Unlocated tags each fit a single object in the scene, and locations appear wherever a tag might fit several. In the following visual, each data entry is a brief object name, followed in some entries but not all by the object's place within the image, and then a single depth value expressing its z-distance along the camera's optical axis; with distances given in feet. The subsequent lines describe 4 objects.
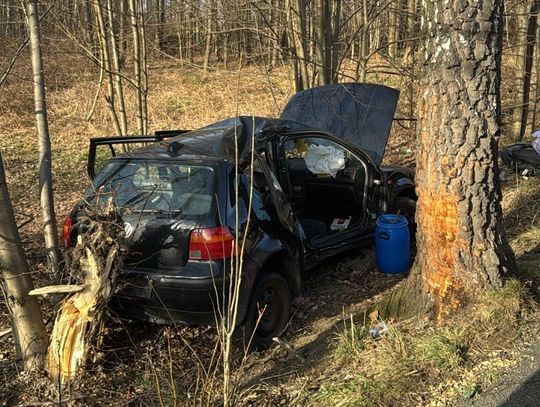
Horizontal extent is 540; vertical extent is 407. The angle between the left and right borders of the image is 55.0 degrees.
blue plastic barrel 16.84
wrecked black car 12.24
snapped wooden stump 11.35
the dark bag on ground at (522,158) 27.22
